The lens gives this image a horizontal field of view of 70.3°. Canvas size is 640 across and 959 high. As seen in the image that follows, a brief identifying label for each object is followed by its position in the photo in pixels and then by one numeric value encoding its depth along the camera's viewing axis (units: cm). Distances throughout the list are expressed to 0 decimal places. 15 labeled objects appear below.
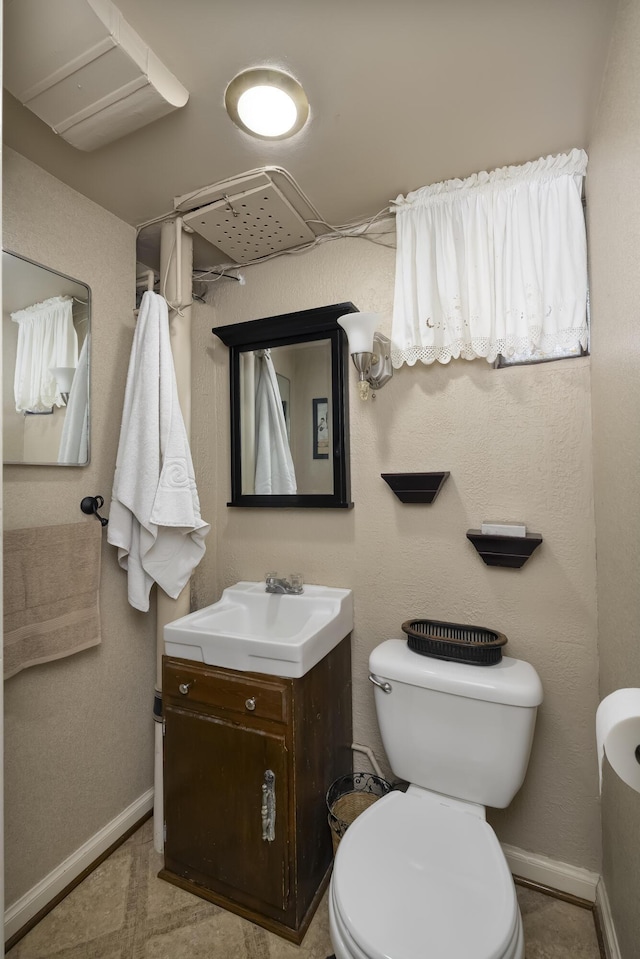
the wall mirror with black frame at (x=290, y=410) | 179
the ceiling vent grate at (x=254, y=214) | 152
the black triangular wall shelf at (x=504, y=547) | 146
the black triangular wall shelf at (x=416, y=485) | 160
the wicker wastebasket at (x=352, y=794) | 154
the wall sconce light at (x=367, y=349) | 157
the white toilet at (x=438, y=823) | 92
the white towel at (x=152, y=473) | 160
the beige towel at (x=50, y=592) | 135
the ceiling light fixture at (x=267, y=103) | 116
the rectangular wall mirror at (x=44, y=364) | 137
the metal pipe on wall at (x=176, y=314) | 174
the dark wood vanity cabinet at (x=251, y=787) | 134
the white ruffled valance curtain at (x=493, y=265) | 143
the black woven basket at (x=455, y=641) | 140
